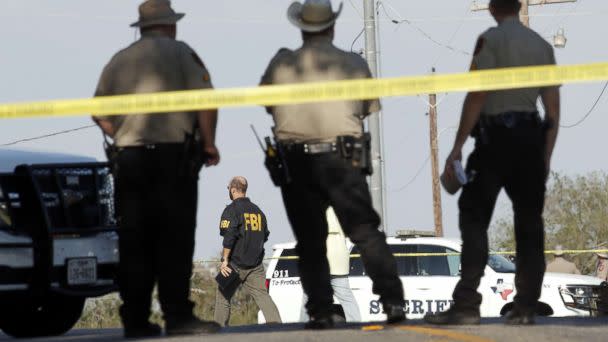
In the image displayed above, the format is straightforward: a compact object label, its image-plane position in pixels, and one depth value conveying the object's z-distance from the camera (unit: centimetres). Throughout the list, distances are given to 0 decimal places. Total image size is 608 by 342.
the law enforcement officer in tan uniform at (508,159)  1773
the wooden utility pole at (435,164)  8212
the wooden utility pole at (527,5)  6849
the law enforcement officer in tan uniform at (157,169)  1775
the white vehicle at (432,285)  3909
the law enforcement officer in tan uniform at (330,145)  1780
